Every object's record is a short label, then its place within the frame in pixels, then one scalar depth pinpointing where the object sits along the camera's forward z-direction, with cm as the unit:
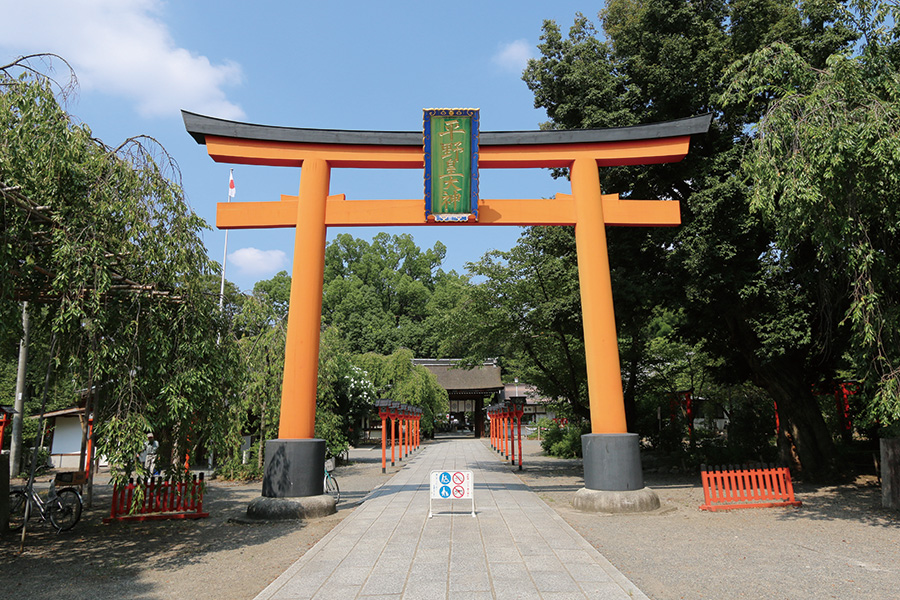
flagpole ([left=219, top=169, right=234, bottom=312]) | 2350
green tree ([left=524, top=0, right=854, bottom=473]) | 1141
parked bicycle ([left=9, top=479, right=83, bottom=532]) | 863
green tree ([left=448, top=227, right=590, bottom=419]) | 1593
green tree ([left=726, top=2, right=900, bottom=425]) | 729
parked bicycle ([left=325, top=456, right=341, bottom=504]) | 1152
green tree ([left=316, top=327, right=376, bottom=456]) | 1795
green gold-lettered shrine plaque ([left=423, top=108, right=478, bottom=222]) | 1055
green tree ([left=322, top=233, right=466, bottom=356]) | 5047
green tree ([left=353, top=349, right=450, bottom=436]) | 3244
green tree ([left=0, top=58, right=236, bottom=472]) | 608
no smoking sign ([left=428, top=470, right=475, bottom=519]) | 912
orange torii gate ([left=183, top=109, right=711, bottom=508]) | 995
